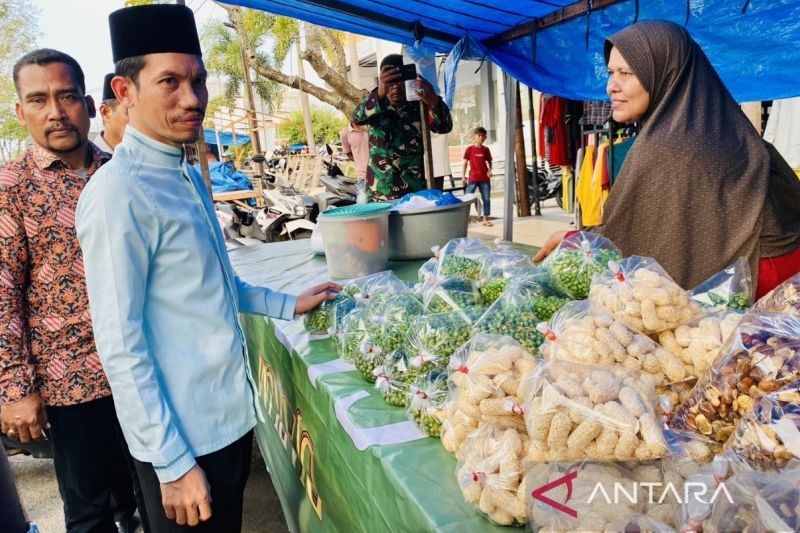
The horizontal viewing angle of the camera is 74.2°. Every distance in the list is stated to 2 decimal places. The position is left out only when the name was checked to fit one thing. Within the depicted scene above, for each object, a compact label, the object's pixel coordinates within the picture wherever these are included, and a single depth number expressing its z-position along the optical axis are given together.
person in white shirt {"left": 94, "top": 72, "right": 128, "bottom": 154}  2.51
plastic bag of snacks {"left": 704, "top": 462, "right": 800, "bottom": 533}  0.61
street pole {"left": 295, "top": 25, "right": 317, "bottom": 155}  25.58
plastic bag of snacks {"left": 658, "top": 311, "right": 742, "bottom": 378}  1.06
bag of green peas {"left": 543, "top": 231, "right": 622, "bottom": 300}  1.58
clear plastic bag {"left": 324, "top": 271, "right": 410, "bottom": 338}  1.81
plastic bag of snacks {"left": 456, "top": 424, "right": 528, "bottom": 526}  0.89
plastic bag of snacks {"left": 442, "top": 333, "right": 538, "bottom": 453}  1.02
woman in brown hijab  1.74
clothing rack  5.50
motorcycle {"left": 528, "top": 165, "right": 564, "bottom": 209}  10.48
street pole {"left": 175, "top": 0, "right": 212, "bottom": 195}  4.03
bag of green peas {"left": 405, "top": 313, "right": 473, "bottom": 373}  1.36
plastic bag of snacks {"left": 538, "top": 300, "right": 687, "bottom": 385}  1.03
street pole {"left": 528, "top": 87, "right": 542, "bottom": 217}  9.19
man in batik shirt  1.66
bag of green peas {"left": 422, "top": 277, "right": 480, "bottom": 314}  1.61
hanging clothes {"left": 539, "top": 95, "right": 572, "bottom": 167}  7.39
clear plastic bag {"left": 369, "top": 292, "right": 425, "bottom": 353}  1.53
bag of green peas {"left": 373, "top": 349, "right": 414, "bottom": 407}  1.37
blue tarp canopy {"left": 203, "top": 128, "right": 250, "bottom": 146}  28.44
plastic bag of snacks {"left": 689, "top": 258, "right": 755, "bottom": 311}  1.38
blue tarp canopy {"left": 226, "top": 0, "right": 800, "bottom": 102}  2.99
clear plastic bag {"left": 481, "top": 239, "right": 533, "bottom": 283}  1.84
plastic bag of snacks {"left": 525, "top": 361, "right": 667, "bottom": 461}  0.82
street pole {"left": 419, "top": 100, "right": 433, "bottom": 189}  3.53
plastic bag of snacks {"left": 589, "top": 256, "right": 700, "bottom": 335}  1.15
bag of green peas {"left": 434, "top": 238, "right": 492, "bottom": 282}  1.88
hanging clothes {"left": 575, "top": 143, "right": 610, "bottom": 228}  5.67
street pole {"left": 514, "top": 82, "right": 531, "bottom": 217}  8.57
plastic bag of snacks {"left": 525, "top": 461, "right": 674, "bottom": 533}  0.75
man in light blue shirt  1.13
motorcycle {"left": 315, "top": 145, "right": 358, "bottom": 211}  7.90
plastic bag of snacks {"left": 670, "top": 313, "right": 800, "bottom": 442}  0.85
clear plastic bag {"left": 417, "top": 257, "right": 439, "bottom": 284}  1.99
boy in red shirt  9.33
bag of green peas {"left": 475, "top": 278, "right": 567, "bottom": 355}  1.31
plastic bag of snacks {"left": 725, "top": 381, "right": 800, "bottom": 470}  0.75
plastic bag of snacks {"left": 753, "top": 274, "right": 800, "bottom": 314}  1.10
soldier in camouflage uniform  3.46
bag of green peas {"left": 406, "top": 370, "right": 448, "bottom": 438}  1.20
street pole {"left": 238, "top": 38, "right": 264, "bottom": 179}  11.12
